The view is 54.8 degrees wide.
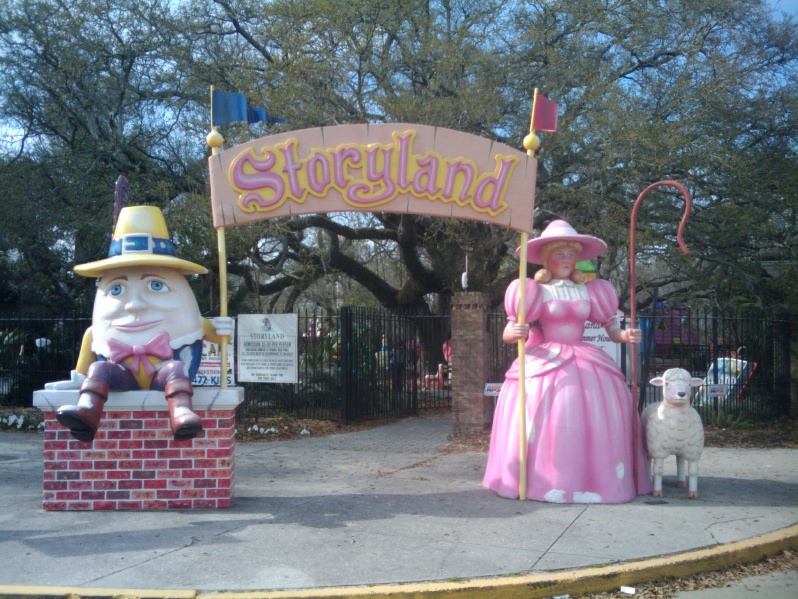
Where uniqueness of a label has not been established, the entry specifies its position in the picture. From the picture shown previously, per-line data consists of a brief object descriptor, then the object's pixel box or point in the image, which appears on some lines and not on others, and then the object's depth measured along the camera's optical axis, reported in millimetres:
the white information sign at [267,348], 12734
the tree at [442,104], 13266
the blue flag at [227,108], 7598
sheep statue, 7641
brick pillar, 12273
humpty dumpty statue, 7145
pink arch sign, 7402
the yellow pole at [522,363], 7488
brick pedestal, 7148
